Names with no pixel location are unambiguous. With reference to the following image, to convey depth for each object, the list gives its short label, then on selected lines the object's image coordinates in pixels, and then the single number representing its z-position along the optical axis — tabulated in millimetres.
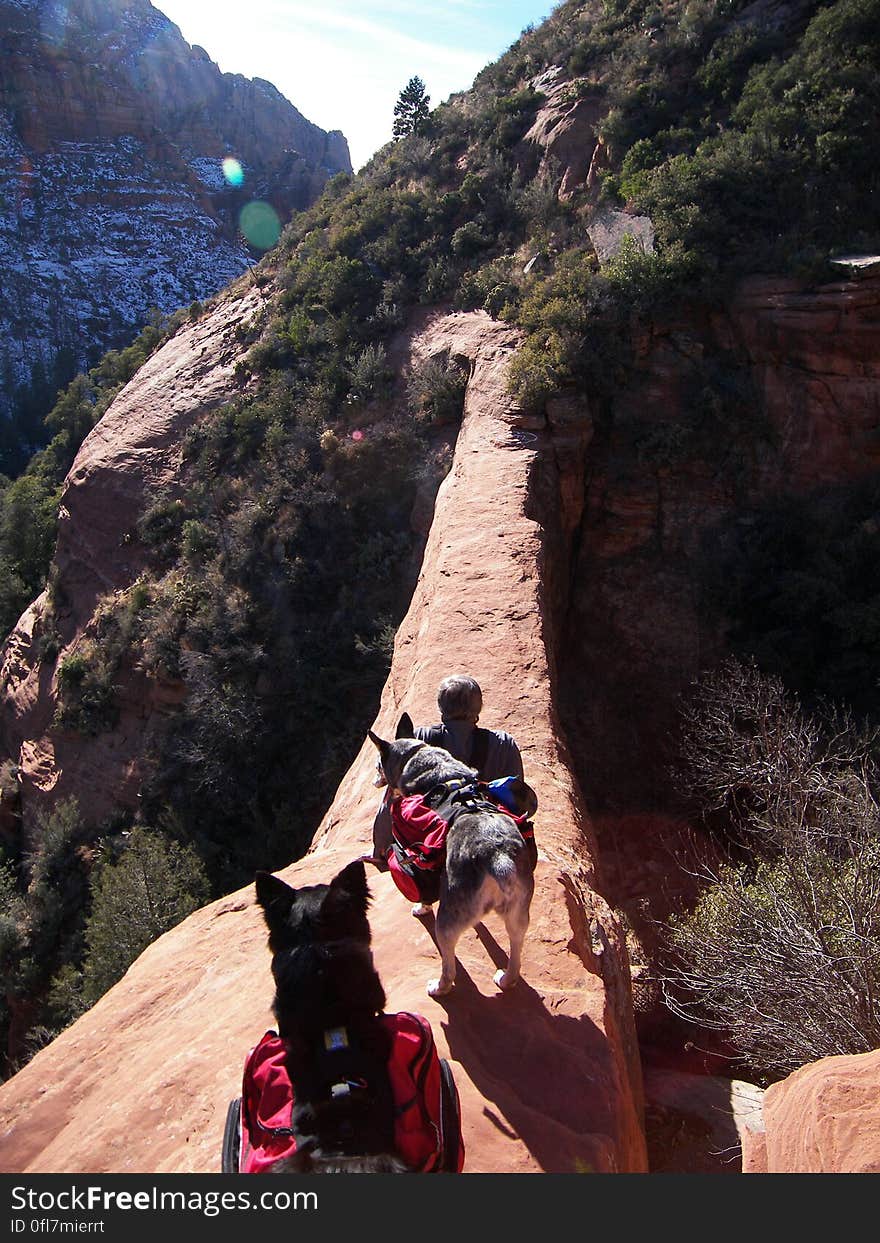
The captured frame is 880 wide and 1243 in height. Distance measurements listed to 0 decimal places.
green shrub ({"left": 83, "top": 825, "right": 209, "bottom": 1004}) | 10281
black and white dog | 3254
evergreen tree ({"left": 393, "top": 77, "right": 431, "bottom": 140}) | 26547
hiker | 4461
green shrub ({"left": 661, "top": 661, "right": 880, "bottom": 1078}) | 4738
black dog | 2430
